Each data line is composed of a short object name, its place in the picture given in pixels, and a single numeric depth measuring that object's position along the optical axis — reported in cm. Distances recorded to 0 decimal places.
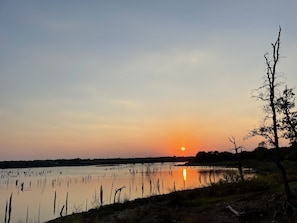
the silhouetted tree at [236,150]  2298
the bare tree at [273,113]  1163
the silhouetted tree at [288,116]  1281
